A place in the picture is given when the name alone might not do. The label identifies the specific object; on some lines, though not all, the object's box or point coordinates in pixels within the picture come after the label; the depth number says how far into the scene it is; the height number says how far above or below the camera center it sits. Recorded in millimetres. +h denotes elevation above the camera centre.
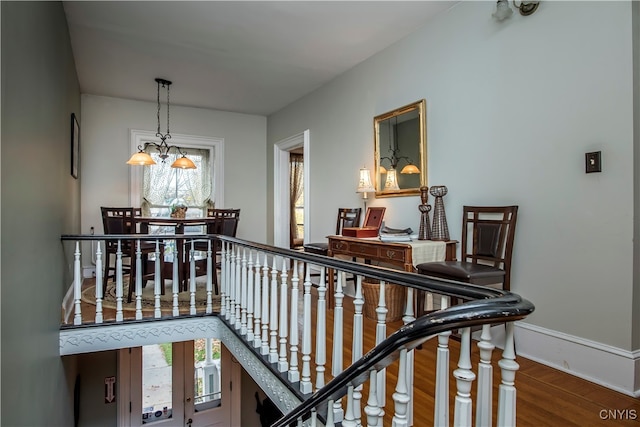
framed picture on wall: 3863 +759
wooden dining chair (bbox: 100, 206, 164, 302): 3671 -319
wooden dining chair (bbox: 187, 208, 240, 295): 3987 -139
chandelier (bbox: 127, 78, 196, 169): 4344 +974
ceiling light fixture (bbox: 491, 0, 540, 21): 2409 +1378
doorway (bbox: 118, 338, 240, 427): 5773 -2898
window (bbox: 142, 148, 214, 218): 5672 +453
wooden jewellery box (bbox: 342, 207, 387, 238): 3387 -111
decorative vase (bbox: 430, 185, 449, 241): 2949 -40
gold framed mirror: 3312 +604
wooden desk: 2703 -295
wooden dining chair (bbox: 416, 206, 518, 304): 2391 -264
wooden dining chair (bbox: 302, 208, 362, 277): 3963 -88
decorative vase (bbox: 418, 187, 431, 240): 3010 -37
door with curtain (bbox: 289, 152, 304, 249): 6941 +325
